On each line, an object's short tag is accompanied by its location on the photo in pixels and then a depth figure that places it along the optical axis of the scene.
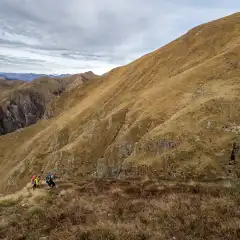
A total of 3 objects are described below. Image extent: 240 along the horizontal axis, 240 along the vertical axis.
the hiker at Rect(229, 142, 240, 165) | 20.30
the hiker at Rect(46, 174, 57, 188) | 17.85
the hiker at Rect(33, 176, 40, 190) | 18.08
